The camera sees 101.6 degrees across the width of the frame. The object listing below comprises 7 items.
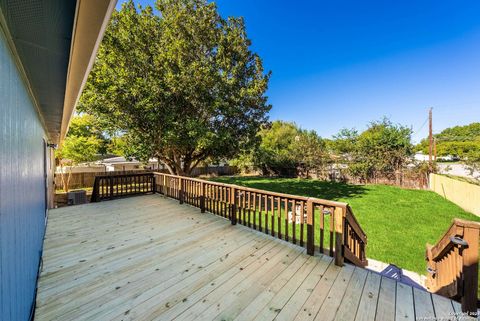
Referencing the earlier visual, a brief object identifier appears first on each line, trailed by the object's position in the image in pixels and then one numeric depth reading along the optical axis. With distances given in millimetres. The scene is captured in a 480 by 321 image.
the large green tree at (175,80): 7594
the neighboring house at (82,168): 13602
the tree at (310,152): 14336
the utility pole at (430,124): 11383
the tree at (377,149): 11461
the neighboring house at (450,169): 9843
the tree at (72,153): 12406
